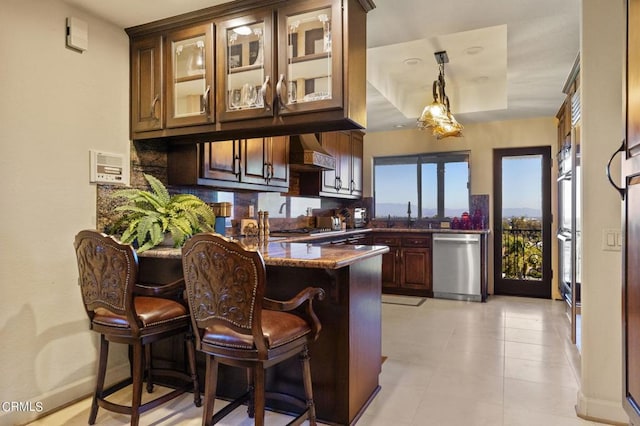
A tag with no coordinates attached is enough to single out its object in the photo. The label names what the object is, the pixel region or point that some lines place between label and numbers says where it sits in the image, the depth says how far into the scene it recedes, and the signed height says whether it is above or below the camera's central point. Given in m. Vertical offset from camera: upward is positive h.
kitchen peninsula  2.16 -0.63
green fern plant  2.51 -0.02
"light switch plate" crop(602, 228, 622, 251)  2.28 -0.15
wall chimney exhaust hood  4.41 +0.67
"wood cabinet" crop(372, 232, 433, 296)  5.59 -0.71
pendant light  3.93 +0.96
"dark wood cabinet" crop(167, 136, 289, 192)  3.12 +0.42
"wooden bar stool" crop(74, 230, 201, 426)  1.98 -0.50
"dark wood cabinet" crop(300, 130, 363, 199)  5.28 +0.58
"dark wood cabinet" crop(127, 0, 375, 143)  2.25 +0.88
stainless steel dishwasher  5.32 -0.71
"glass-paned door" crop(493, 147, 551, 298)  5.55 -0.11
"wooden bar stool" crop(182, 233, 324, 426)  1.67 -0.43
